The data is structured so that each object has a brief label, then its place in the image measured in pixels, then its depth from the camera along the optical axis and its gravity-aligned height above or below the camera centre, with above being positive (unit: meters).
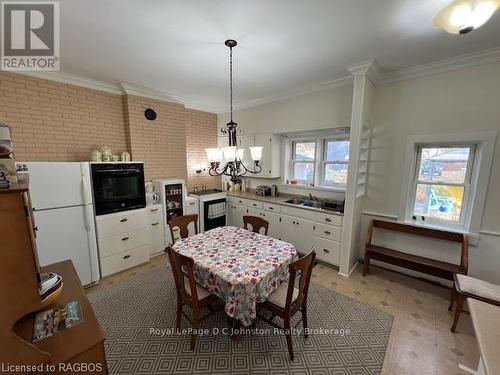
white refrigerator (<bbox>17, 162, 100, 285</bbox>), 2.23 -0.65
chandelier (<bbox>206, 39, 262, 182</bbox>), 2.03 +0.07
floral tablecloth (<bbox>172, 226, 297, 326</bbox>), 1.60 -0.88
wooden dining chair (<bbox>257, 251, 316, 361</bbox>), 1.53 -1.12
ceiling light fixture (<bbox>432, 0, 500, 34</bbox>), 1.23 +0.93
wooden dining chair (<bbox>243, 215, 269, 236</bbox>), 2.53 -0.76
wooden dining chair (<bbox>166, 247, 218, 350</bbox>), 1.60 -1.13
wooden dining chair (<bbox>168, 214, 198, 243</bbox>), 2.49 -0.77
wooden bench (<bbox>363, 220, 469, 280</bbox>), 2.28 -1.13
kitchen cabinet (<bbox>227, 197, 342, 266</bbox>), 2.95 -0.99
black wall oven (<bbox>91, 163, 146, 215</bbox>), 2.66 -0.39
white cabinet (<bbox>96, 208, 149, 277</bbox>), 2.75 -1.13
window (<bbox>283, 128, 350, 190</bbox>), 3.44 +0.08
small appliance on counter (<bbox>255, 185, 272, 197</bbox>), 4.07 -0.56
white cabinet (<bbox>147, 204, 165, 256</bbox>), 3.32 -1.13
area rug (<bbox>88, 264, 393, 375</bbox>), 1.63 -1.59
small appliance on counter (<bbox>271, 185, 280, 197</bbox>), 4.05 -0.57
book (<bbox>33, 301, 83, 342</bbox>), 1.02 -0.85
